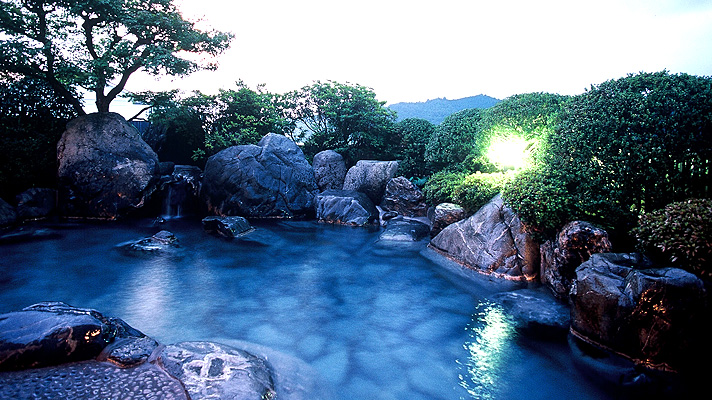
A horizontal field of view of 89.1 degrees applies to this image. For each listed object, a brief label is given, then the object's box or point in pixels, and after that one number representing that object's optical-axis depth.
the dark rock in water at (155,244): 9.93
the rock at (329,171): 17.16
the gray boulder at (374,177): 15.55
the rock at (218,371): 3.87
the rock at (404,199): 14.34
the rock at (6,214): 11.11
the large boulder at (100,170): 13.05
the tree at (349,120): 17.36
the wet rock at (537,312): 5.79
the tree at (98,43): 12.27
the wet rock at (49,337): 4.00
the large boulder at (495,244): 7.98
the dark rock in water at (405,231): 11.52
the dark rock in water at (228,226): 11.78
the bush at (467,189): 9.87
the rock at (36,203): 12.15
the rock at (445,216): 10.49
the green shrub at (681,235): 4.69
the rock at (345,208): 13.97
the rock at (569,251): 6.16
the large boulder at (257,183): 14.47
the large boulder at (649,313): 4.43
